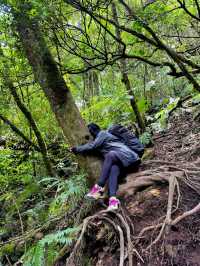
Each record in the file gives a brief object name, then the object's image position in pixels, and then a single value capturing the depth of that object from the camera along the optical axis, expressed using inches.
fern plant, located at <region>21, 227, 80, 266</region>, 87.5
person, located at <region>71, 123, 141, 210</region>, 118.0
